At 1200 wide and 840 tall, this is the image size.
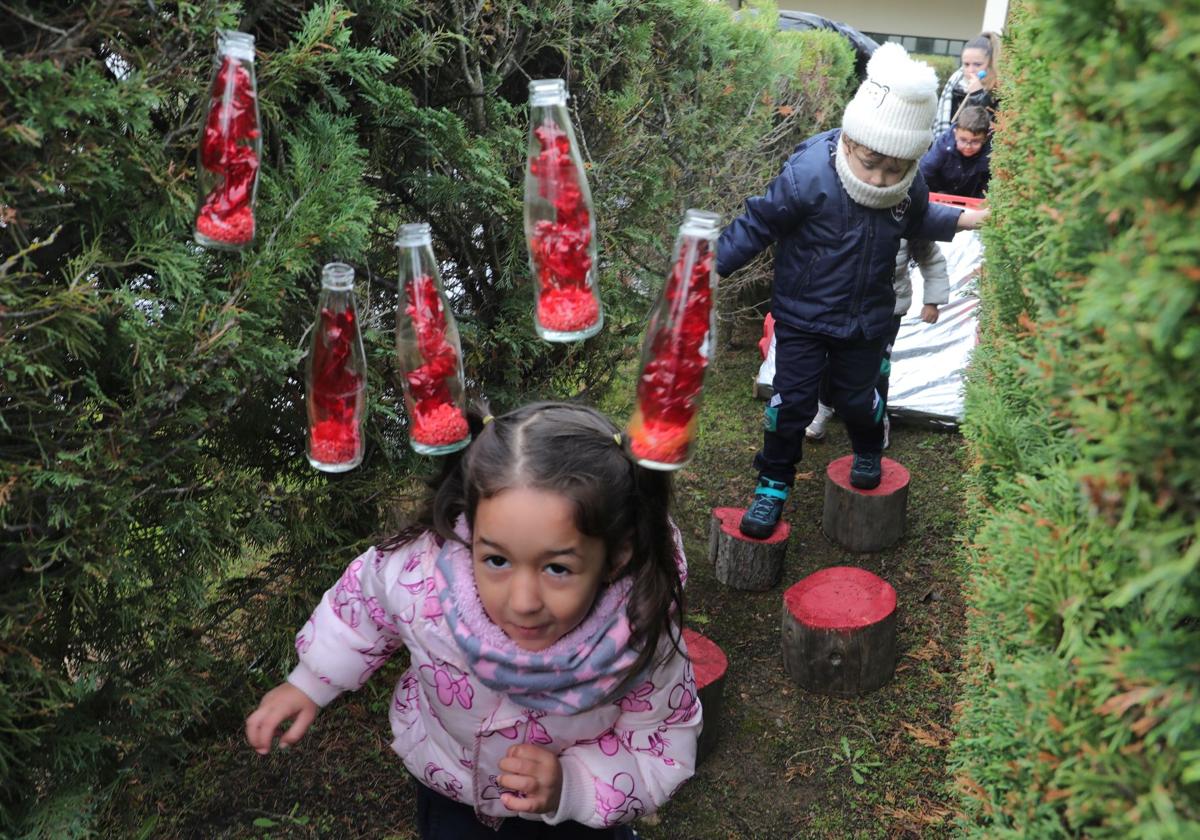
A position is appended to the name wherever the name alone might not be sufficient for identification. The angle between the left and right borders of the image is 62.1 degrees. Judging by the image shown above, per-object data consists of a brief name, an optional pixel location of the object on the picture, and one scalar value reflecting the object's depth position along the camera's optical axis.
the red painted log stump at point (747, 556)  4.40
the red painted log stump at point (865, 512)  4.76
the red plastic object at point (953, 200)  5.43
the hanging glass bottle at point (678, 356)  1.63
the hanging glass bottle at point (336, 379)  1.79
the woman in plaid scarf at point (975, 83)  6.90
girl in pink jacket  1.88
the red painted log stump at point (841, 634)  3.69
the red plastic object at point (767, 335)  6.11
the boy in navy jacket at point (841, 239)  3.79
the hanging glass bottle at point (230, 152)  1.64
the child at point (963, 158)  6.41
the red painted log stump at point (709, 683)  3.35
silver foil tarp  6.11
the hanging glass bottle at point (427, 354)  1.81
